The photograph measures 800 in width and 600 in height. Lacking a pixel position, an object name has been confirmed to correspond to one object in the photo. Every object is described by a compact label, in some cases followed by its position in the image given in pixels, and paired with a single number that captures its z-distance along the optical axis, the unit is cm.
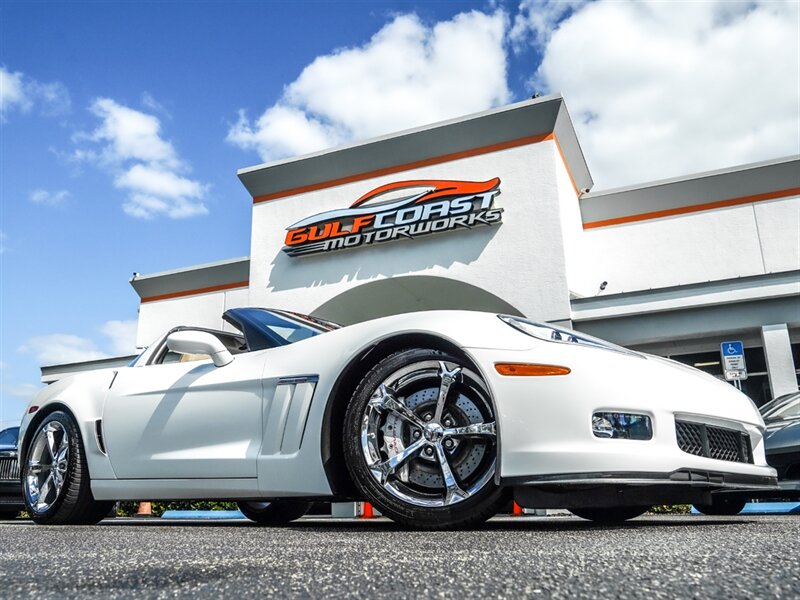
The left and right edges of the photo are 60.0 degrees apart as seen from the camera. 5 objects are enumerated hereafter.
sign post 978
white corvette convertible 277
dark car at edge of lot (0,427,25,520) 643
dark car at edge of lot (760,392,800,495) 517
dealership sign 1469
